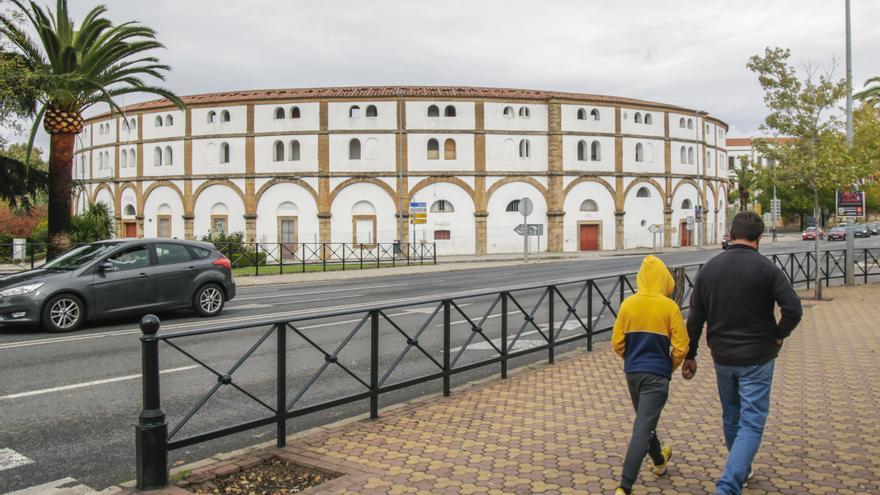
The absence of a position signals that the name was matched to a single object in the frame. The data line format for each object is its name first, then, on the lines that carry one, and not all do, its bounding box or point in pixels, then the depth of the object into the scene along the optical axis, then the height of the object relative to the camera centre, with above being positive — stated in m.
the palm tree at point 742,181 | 67.75 +4.94
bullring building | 44.69 +4.49
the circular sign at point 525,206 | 33.69 +1.18
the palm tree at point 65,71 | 17.61 +4.51
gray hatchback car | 11.01 -0.87
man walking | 4.19 -0.64
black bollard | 4.41 -1.28
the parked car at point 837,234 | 54.22 -0.68
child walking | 4.39 -0.75
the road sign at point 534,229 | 39.08 +0.01
